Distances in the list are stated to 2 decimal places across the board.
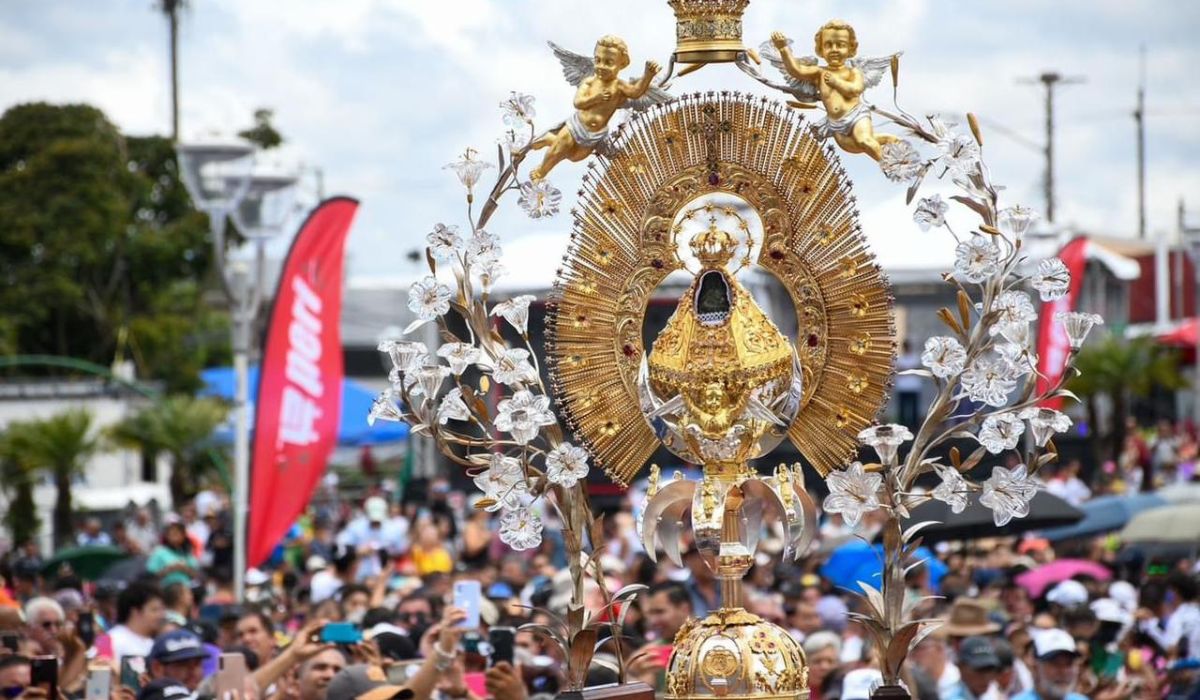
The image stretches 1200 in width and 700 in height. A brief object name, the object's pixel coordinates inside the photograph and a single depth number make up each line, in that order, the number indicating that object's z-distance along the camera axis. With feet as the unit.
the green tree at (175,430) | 118.21
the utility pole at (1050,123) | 154.30
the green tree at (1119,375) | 128.67
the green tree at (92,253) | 154.71
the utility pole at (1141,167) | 202.28
